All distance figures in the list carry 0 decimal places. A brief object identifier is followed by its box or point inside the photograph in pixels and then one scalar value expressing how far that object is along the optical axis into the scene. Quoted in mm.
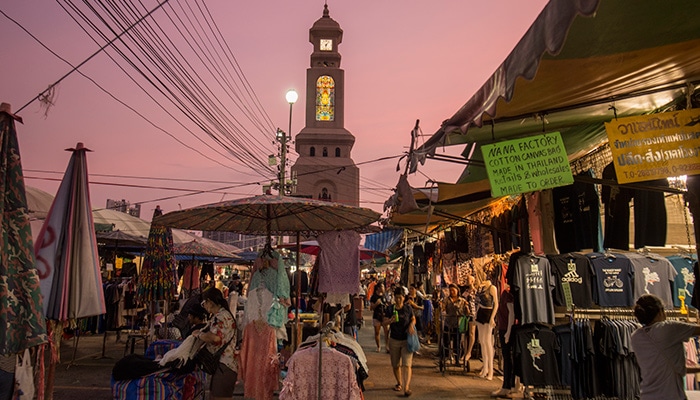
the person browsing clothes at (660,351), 4031
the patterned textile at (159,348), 6121
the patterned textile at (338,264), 7688
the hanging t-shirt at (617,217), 4707
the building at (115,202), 38631
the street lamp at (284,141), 19906
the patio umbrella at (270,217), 5699
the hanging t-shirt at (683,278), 6902
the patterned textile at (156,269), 9898
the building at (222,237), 76438
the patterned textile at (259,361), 6184
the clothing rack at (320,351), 4574
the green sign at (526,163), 3954
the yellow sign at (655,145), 3557
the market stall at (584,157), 2719
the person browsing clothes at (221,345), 5395
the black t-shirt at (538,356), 6835
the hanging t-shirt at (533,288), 6758
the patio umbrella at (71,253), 4047
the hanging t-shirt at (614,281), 6848
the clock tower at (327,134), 66500
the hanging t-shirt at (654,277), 6770
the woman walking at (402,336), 8281
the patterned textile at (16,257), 3146
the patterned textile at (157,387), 5164
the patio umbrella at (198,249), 12984
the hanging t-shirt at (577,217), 5461
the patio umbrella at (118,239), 11633
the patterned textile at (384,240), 16250
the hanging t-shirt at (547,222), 6117
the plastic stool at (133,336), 9345
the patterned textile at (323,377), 4664
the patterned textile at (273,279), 6426
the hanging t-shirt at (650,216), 4555
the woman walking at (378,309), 12875
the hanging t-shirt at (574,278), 6926
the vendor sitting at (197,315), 5980
